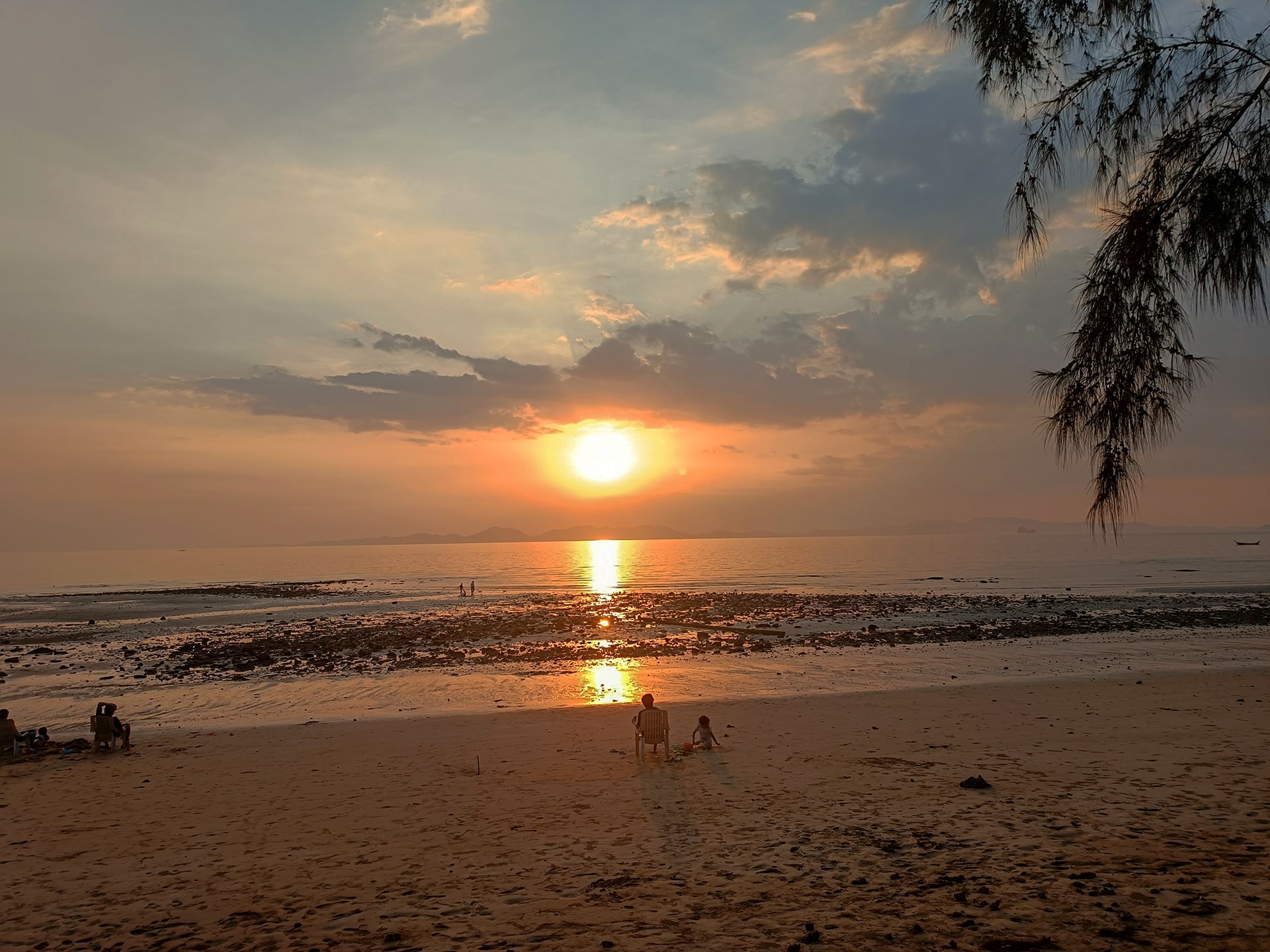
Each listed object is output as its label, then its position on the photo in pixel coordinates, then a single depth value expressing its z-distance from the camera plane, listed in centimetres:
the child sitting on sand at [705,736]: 1535
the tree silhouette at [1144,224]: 623
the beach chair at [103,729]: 1650
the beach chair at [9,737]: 1608
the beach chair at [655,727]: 1484
